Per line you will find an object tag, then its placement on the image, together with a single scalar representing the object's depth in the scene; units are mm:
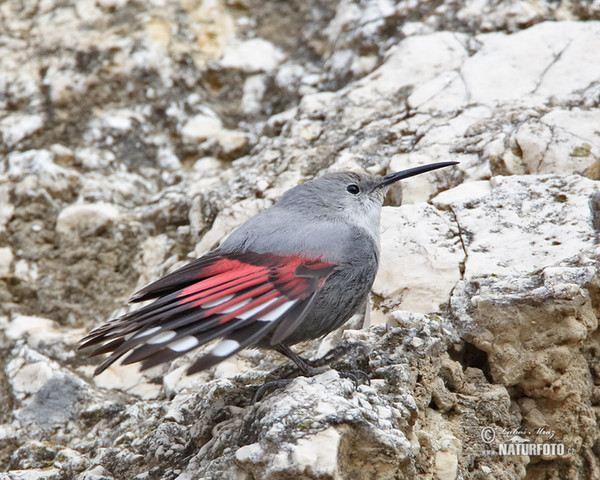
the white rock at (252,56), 9367
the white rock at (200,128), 8773
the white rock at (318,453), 3840
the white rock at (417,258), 5785
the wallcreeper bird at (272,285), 4461
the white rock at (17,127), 8492
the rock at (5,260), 7451
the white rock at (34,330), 6820
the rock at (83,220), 7785
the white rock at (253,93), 9203
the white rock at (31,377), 6309
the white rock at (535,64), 7527
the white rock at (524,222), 5680
